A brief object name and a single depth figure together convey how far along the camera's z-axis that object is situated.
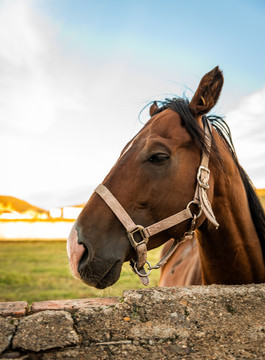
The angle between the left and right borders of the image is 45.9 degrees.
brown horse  1.86
